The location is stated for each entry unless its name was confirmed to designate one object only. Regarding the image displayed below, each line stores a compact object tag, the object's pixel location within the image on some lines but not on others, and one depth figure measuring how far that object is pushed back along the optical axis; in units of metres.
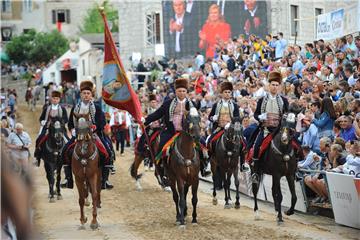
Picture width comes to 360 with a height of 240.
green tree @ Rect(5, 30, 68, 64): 77.31
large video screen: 41.00
